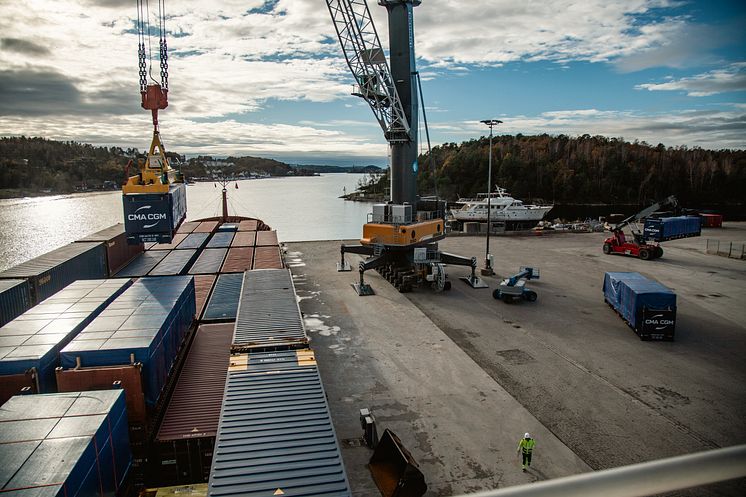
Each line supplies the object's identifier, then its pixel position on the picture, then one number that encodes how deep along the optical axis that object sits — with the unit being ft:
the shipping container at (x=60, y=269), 61.72
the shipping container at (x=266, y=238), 108.47
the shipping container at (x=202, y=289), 64.09
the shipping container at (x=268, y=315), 44.55
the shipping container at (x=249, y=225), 145.30
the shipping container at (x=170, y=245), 105.19
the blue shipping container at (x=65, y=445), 23.80
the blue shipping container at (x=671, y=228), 123.95
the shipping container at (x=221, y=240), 107.55
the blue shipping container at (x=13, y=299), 54.19
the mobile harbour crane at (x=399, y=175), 98.12
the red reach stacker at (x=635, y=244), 126.00
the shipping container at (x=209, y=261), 83.24
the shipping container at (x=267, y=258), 84.40
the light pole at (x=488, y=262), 103.65
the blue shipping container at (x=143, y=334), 36.63
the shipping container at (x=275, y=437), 25.38
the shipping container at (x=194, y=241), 106.41
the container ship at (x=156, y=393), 26.07
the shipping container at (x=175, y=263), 81.41
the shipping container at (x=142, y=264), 81.55
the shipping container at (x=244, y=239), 107.65
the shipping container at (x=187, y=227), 134.78
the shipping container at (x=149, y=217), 70.13
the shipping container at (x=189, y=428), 34.17
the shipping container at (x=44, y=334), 35.63
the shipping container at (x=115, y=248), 84.99
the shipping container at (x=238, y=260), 83.01
